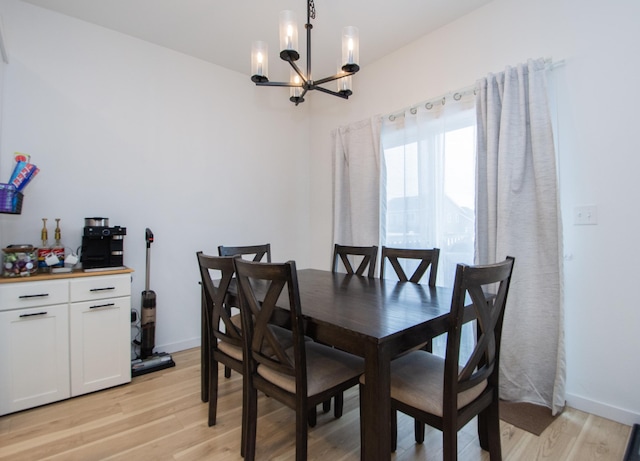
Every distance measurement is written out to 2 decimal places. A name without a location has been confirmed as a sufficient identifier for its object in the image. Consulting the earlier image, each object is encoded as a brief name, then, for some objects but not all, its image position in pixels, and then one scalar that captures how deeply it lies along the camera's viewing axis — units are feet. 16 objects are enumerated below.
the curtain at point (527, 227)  6.30
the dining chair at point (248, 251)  7.70
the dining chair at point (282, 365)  4.08
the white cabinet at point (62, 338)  6.20
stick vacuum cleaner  8.28
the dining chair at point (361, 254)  7.79
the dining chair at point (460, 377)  3.64
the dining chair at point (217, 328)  5.19
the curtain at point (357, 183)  10.06
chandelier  5.08
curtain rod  6.54
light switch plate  6.12
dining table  3.49
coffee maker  7.48
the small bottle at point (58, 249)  7.27
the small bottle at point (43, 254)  7.04
